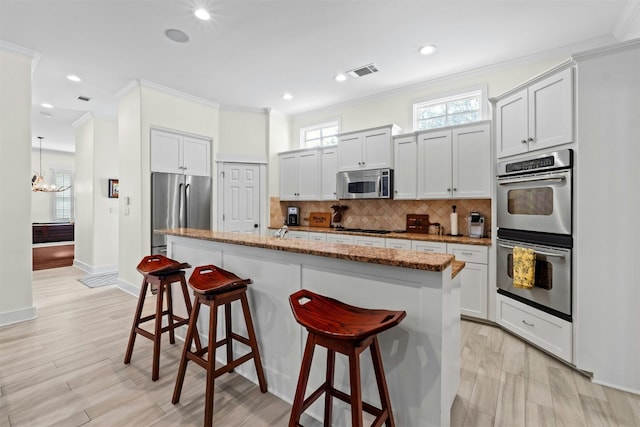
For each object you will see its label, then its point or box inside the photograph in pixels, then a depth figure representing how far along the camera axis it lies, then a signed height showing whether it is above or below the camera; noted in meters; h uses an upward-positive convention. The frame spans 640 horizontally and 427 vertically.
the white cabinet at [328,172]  4.77 +0.65
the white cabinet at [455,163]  3.45 +0.61
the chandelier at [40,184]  7.95 +0.75
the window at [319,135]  5.20 +1.41
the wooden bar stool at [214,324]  1.79 -0.75
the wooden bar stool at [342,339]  1.21 -0.54
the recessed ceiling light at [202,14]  2.63 +1.77
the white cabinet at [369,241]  3.91 -0.39
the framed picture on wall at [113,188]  5.75 +0.44
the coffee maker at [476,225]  3.56 -0.15
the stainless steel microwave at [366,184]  4.16 +0.41
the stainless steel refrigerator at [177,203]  4.21 +0.12
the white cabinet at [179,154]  4.24 +0.87
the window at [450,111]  3.82 +1.39
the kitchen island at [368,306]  1.42 -0.54
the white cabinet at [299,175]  5.01 +0.65
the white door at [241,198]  5.06 +0.24
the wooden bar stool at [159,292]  2.24 -0.67
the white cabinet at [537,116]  2.39 +0.87
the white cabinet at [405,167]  3.97 +0.62
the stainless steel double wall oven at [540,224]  2.39 -0.10
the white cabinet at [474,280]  3.23 -0.74
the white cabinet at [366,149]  4.18 +0.93
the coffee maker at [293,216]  5.46 -0.08
